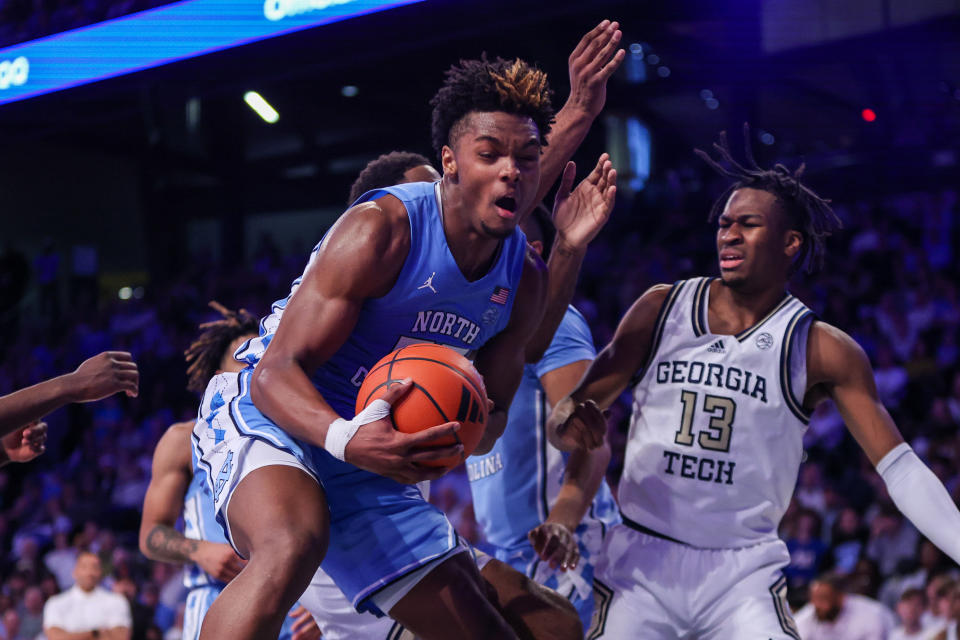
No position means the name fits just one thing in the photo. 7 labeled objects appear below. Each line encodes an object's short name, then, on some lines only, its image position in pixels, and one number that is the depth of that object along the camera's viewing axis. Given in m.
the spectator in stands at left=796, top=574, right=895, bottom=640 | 6.71
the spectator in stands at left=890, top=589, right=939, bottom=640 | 6.76
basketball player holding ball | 2.55
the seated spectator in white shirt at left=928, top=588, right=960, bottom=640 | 6.26
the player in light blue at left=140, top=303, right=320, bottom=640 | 4.46
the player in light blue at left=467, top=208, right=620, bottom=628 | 4.27
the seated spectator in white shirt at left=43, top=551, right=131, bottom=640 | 8.72
